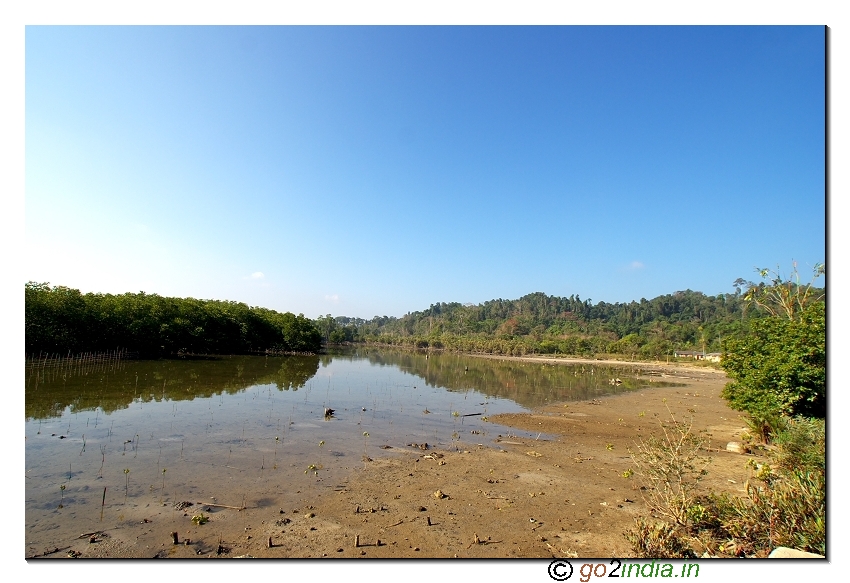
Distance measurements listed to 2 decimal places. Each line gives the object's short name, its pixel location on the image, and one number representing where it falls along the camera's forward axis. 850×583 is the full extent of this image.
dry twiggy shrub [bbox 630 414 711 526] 6.77
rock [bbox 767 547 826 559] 5.27
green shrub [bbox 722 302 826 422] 12.01
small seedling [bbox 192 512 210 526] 8.15
